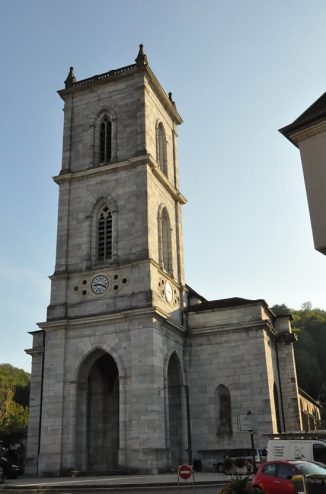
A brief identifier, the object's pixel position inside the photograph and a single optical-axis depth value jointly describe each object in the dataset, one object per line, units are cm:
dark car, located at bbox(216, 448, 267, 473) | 2413
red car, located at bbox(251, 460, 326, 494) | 1450
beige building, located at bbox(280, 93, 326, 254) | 1480
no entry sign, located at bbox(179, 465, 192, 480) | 1466
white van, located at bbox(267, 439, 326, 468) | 1820
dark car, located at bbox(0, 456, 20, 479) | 2627
